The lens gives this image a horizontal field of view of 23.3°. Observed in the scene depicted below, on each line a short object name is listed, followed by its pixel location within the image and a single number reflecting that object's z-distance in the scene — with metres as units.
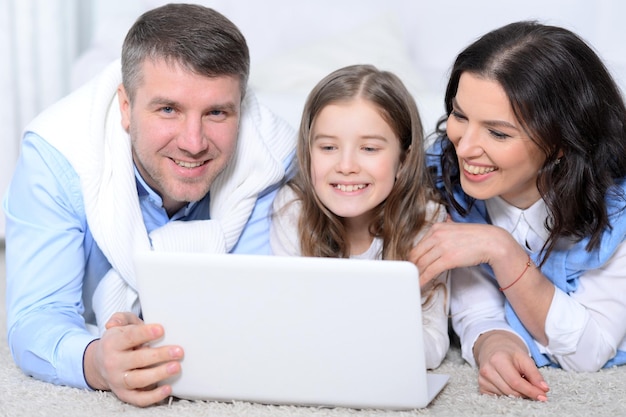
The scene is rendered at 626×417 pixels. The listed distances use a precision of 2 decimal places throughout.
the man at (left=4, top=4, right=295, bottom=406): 1.79
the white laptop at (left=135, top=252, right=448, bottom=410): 1.56
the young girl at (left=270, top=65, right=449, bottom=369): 1.88
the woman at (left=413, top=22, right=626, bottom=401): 1.77
